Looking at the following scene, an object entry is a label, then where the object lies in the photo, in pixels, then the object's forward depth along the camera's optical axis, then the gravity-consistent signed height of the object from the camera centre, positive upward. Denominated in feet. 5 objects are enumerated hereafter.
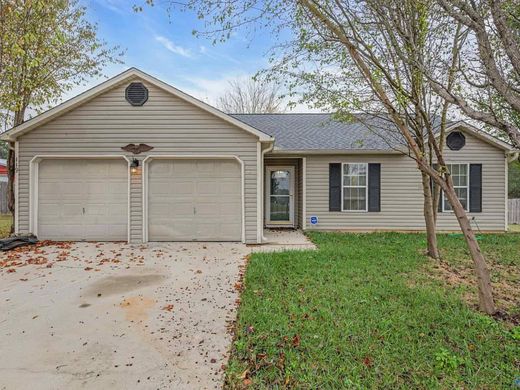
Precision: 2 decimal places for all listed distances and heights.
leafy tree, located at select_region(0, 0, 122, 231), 23.28 +12.43
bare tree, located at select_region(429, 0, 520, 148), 9.75 +4.96
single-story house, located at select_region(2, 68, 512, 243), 25.58 +2.18
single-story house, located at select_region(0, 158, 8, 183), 69.69 +4.72
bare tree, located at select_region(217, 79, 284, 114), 72.95 +23.01
